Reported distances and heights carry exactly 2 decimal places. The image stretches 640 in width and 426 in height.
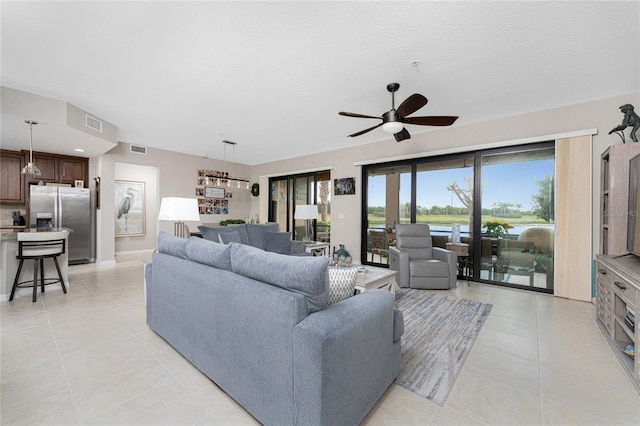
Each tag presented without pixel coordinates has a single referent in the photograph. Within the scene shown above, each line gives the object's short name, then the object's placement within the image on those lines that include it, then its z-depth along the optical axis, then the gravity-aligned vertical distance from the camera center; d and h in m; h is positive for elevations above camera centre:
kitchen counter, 3.49 -0.80
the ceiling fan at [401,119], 2.85 +1.03
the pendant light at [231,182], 5.96 +0.64
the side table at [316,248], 5.21 -0.76
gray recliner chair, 4.03 -0.84
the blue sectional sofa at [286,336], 1.22 -0.68
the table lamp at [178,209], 3.03 +0.00
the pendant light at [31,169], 4.02 +0.60
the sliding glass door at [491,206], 4.04 +0.09
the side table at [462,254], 4.50 -0.72
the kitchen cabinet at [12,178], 5.24 +0.61
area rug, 1.87 -1.19
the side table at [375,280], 2.76 -0.75
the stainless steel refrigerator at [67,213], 5.24 -0.09
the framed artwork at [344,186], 6.02 +0.55
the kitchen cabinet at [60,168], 5.47 +0.87
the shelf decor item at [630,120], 2.99 +1.03
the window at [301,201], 6.83 +0.26
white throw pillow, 1.60 -0.45
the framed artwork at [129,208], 7.14 +0.03
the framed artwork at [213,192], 7.50 +0.50
